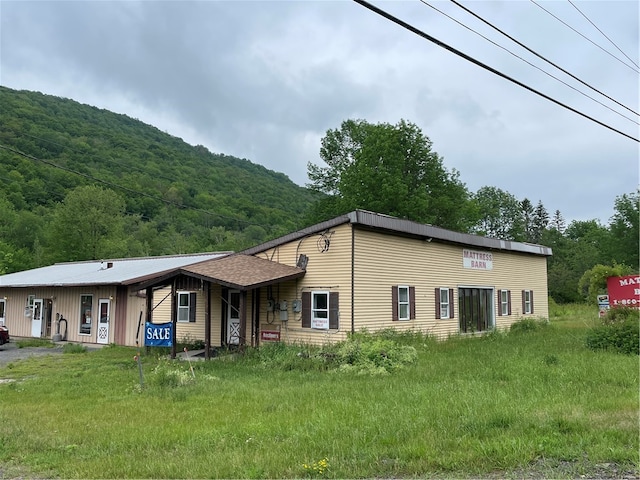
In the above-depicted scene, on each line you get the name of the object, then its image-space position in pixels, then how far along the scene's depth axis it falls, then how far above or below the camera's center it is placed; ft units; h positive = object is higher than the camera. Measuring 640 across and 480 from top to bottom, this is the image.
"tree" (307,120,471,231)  131.64 +30.37
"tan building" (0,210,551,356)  53.47 +0.78
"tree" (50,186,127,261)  162.30 +21.87
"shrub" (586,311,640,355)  44.37 -3.70
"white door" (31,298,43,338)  82.28 -3.61
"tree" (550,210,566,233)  304.09 +43.73
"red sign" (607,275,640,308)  67.41 +0.79
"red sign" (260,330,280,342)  56.13 -4.33
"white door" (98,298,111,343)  73.84 -3.28
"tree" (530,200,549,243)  290.13 +42.90
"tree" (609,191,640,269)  183.73 +23.33
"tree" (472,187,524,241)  241.14 +37.08
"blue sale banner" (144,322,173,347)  54.60 -4.05
